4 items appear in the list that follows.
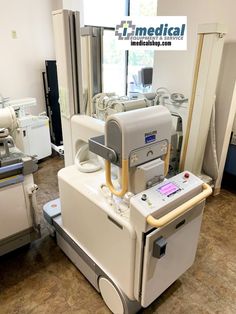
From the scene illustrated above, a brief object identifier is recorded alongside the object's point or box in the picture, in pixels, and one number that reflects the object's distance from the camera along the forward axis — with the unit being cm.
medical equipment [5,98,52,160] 324
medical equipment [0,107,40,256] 174
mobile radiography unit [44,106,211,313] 121
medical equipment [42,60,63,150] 380
